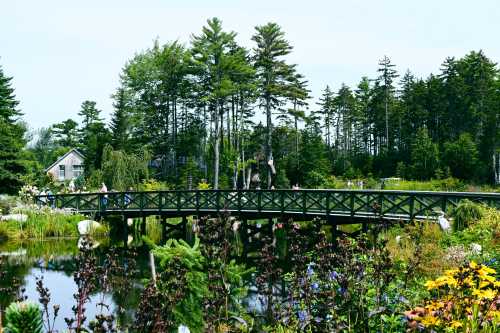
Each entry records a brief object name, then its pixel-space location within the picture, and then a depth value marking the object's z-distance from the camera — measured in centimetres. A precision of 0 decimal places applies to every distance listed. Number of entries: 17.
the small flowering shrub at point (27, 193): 2309
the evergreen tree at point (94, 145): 4141
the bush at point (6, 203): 2248
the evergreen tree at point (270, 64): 3994
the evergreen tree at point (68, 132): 6544
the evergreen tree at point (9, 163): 2331
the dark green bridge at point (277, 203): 1562
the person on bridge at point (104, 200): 2503
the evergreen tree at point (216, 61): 3831
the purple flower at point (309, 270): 604
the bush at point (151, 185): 3377
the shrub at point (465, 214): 1259
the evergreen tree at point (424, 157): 4225
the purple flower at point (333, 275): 518
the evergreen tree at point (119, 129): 4050
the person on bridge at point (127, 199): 2469
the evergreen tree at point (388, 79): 5656
